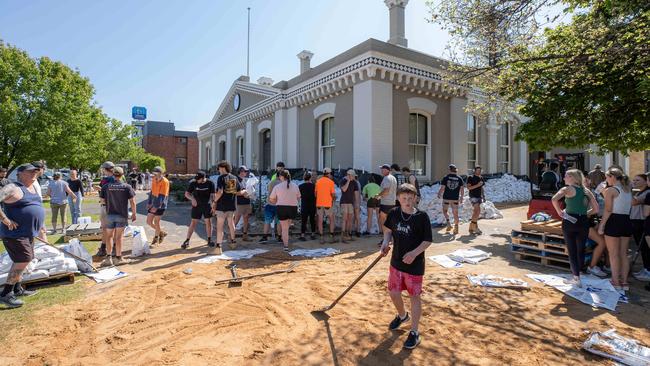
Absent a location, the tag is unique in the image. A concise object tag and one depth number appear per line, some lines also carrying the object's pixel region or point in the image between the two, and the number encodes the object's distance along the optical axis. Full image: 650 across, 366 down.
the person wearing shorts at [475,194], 9.38
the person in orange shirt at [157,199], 8.28
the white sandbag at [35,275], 5.11
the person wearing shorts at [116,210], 6.41
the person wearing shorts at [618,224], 5.09
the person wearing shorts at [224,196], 7.56
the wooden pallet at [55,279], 5.19
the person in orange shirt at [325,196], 8.70
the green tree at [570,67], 6.40
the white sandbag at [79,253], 6.04
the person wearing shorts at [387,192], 8.24
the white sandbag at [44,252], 5.46
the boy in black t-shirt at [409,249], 3.49
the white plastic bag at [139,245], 7.36
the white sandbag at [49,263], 5.35
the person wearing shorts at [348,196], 8.89
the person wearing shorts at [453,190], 9.25
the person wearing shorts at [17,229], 4.58
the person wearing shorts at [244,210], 8.91
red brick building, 57.70
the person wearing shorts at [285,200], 7.80
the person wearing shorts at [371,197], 9.05
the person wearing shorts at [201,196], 7.84
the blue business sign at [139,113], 70.01
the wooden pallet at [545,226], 6.29
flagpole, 22.30
